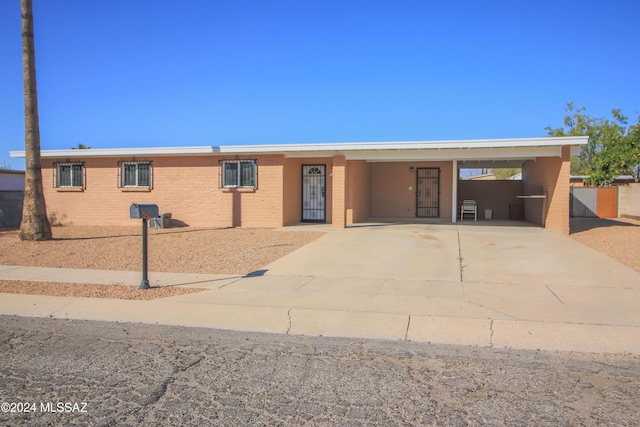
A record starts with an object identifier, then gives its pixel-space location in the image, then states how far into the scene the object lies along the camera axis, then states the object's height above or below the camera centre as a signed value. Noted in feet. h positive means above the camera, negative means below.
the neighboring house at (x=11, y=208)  69.67 -2.41
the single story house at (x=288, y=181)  56.13 +1.28
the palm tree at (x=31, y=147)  48.01 +4.29
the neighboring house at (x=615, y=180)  100.81 +2.56
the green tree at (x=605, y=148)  92.73 +9.96
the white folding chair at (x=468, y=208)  75.40 -2.42
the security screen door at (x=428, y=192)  72.43 -0.04
